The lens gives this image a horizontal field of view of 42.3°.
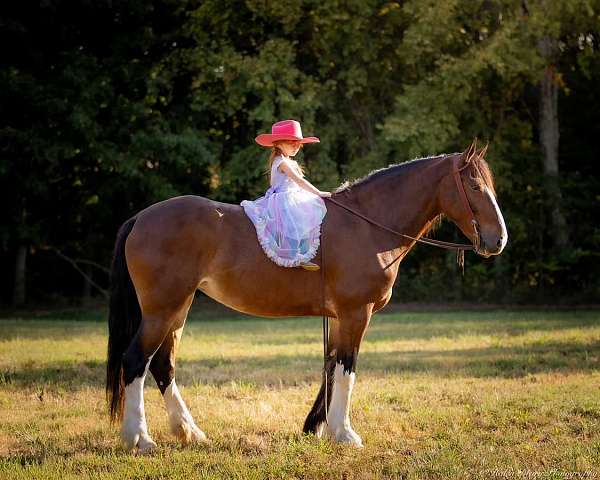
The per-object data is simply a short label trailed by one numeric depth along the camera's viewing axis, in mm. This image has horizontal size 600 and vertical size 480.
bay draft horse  6648
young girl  6770
